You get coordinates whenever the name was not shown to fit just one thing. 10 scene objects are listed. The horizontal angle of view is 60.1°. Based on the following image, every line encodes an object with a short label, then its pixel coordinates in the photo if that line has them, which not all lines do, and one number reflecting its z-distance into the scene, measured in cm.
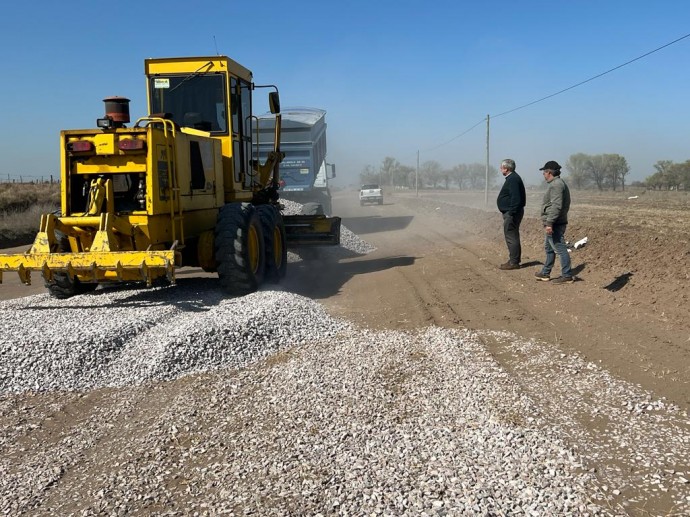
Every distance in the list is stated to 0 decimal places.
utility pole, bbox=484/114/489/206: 3012
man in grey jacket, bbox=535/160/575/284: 905
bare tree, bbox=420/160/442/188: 13750
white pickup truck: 4075
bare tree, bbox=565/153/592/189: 7556
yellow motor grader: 763
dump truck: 1870
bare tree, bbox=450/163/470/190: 13100
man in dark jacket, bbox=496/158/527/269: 1054
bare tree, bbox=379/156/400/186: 12309
